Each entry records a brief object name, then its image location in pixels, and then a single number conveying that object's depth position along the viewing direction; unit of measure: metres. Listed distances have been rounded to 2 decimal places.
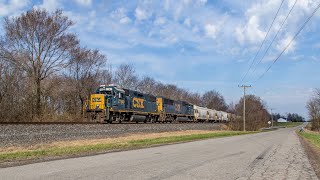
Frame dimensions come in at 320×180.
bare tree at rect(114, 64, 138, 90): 82.84
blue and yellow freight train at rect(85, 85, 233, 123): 33.25
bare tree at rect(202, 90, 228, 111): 165.62
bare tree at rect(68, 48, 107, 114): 54.03
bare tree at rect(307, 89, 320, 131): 94.88
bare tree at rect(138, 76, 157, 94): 95.70
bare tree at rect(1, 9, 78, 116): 40.06
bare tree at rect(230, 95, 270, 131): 73.08
